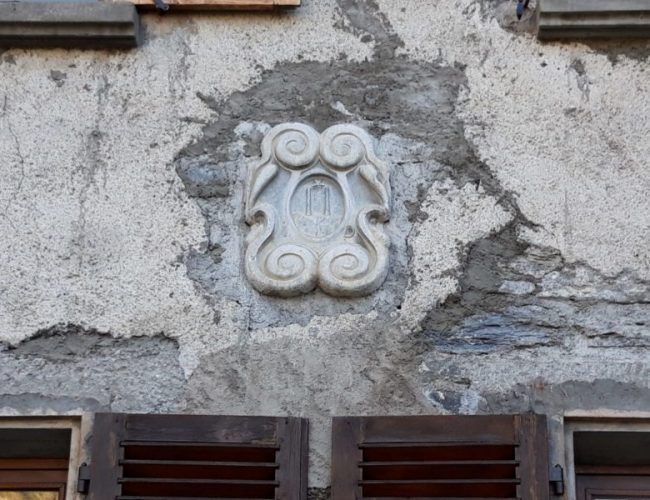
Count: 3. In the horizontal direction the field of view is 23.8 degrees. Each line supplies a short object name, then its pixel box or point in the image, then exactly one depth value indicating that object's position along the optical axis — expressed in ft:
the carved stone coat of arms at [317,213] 14.43
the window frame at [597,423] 13.75
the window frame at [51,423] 13.93
